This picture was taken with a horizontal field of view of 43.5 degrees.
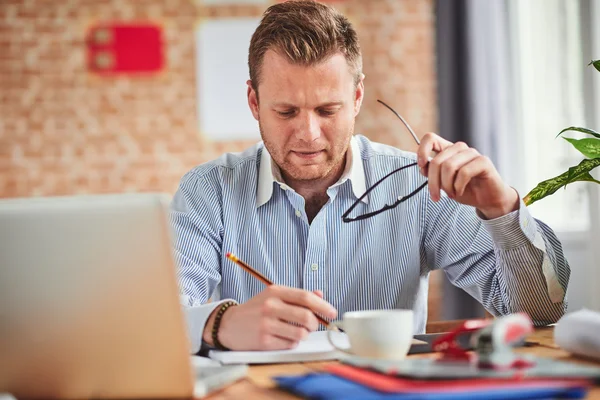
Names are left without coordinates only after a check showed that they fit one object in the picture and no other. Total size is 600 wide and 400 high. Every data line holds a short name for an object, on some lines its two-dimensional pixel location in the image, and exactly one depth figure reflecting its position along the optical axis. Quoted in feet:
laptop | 2.64
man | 5.65
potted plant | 4.78
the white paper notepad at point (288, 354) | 3.80
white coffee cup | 3.49
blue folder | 2.47
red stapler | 2.91
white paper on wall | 13.87
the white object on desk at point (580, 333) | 3.45
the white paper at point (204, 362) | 3.61
